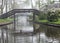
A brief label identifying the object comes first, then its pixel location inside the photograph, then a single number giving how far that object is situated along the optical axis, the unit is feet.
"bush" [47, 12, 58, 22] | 55.48
